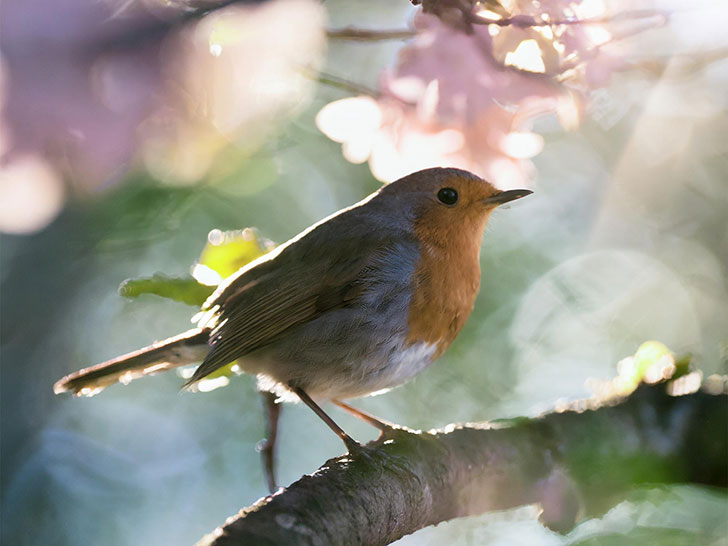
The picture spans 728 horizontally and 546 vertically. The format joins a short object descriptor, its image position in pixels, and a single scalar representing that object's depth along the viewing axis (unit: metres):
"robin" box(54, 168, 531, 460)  2.32
